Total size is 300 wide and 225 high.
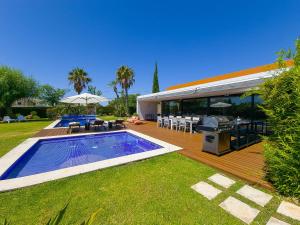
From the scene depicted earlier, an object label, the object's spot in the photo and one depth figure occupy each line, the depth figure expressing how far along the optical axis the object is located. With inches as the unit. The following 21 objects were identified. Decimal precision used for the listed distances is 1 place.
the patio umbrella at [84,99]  414.9
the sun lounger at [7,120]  677.7
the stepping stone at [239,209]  90.8
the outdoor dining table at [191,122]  364.5
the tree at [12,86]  729.6
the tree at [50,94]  1075.3
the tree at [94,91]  1427.2
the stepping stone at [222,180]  128.6
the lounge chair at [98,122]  416.1
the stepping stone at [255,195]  105.2
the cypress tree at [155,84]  1381.6
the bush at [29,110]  884.6
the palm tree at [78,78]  944.9
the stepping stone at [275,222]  84.7
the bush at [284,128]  105.3
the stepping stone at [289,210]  91.0
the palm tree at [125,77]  886.4
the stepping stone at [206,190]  113.4
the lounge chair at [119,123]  457.4
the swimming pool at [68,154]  148.1
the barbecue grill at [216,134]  192.9
